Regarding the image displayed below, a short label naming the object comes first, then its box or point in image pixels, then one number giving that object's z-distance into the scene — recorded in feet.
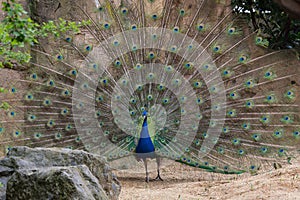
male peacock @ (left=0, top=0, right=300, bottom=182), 43.53
